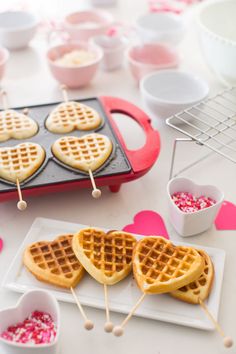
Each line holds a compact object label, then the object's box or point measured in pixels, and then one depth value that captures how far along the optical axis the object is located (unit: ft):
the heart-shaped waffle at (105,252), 3.04
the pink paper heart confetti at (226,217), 3.63
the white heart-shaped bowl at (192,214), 3.38
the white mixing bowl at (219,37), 4.50
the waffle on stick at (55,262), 3.04
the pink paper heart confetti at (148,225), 3.56
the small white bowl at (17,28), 5.68
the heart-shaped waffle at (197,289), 2.95
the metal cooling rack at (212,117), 4.33
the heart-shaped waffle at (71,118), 4.03
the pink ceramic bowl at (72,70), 5.00
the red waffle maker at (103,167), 3.55
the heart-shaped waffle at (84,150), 3.67
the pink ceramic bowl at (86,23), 5.70
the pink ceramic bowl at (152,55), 5.43
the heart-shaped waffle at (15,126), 3.94
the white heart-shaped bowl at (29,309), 2.70
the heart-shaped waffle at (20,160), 3.55
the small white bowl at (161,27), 5.62
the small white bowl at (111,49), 5.42
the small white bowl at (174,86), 4.77
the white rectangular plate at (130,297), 2.92
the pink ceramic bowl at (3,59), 5.05
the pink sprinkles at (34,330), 2.67
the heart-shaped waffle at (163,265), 2.94
